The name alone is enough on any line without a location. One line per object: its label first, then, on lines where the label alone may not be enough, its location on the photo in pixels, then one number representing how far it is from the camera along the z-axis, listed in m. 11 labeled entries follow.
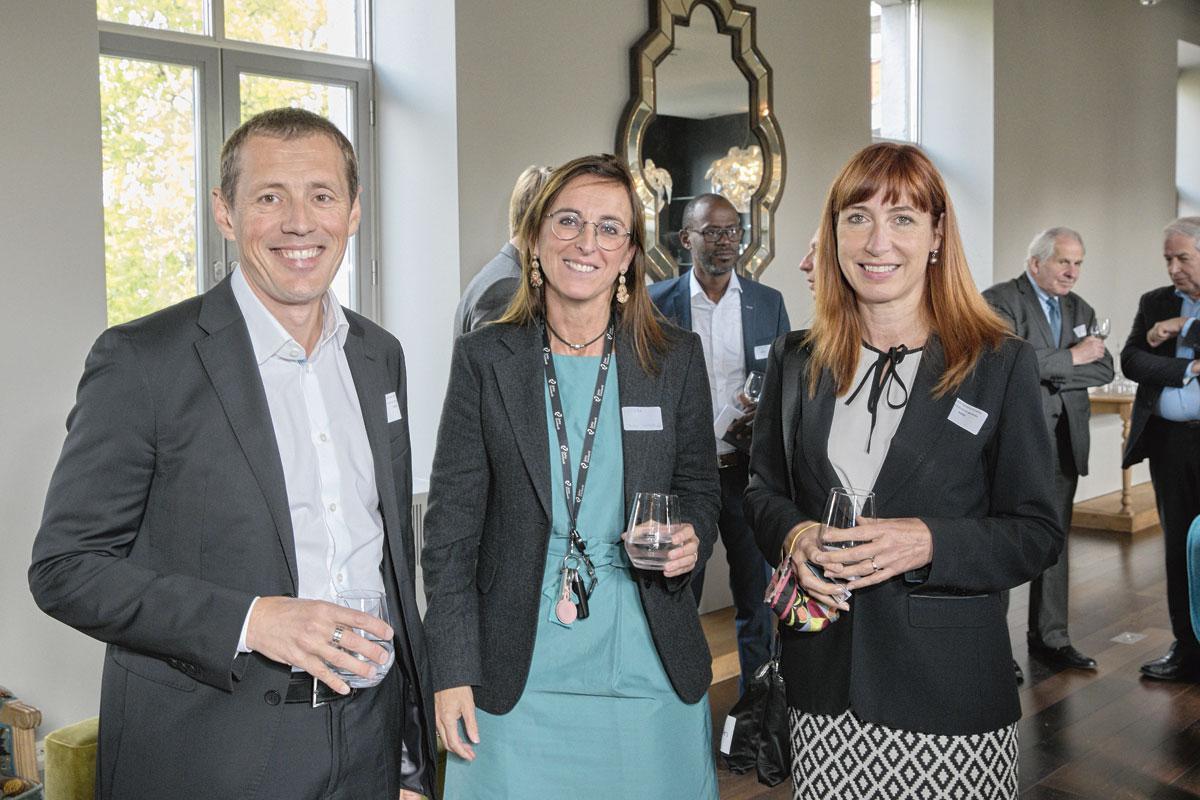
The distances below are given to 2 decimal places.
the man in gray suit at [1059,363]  4.91
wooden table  8.16
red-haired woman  1.92
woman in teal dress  1.96
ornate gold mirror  5.33
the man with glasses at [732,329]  4.26
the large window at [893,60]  8.28
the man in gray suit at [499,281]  3.46
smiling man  1.41
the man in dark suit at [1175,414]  4.95
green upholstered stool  2.65
